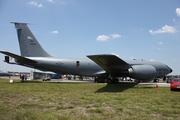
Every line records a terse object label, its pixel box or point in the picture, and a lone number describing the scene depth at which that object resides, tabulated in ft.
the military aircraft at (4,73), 211.20
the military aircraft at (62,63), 69.21
